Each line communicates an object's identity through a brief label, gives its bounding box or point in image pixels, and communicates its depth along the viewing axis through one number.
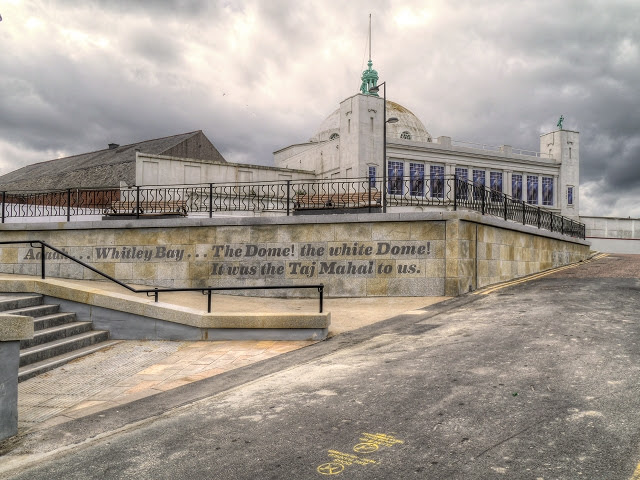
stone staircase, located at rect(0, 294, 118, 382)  7.81
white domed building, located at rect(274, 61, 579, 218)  34.88
